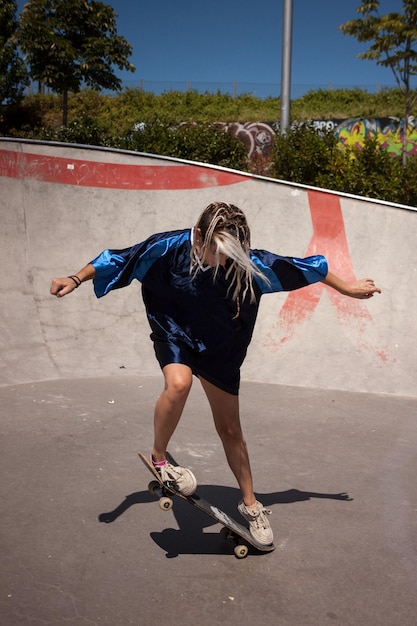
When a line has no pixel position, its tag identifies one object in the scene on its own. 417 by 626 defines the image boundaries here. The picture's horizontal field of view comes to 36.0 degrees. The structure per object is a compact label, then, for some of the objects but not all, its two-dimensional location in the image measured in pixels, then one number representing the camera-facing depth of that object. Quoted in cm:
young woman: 298
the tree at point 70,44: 2706
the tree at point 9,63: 3073
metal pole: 1317
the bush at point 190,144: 1279
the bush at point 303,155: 1049
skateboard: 307
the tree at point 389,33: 1855
